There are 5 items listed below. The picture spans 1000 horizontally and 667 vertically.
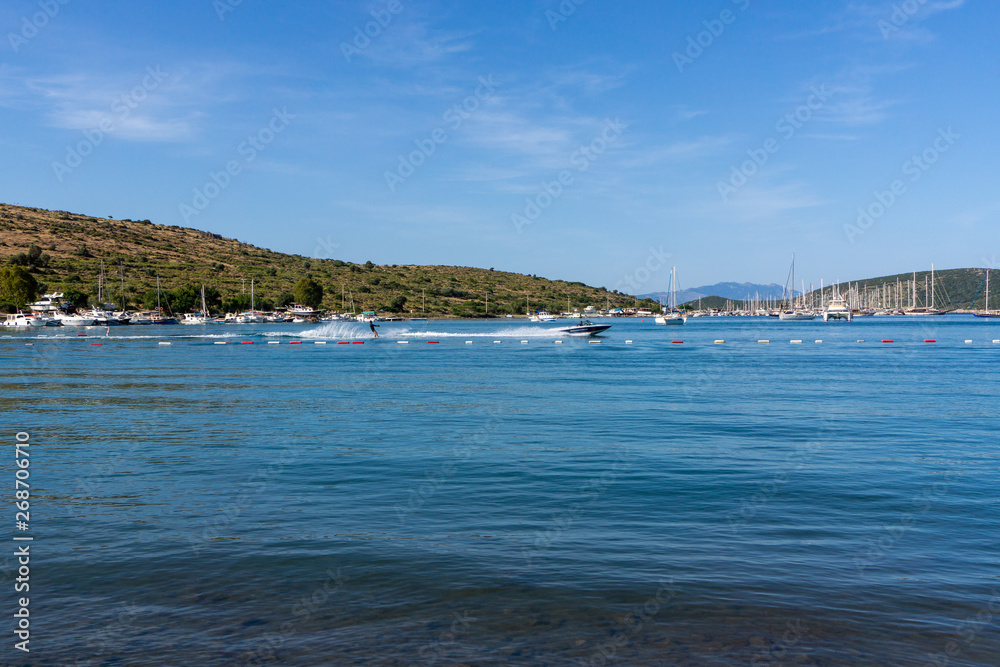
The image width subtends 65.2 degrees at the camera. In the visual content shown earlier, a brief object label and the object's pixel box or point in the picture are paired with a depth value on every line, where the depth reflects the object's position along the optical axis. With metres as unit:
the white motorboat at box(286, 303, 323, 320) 182.00
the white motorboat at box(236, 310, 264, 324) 161.25
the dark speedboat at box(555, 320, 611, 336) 105.62
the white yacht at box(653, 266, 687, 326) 176.26
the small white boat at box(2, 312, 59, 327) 130.25
